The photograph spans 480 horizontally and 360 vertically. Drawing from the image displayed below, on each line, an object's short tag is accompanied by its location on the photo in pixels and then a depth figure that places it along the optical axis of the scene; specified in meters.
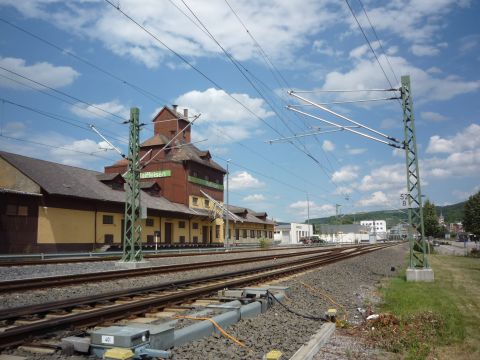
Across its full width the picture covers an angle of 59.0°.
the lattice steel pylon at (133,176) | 23.14
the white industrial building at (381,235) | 149.61
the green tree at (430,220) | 69.20
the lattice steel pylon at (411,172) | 17.17
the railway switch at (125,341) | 5.47
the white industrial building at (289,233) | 101.88
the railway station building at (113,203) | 31.56
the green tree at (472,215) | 46.06
